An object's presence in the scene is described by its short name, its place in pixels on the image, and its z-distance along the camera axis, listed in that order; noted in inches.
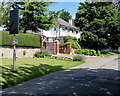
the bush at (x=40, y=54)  597.1
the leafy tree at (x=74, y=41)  855.8
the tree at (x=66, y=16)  2199.3
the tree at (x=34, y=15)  638.0
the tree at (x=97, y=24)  859.5
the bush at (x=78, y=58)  531.0
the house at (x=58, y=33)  1132.8
